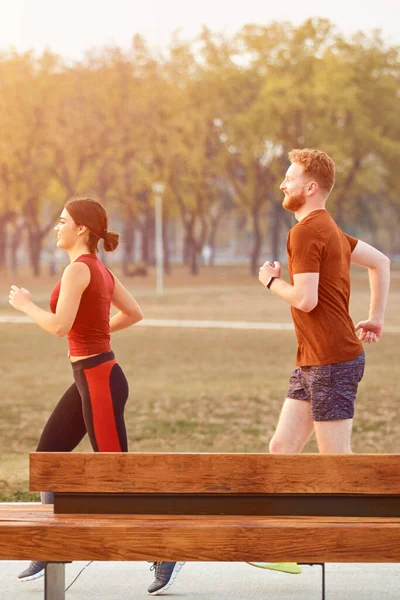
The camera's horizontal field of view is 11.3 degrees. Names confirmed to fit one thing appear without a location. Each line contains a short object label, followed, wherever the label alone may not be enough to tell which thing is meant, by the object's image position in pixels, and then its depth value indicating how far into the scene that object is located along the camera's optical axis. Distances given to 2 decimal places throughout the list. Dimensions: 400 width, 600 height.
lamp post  82.93
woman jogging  8.00
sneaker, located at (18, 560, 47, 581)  8.43
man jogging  7.67
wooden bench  6.21
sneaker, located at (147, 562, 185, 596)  8.22
